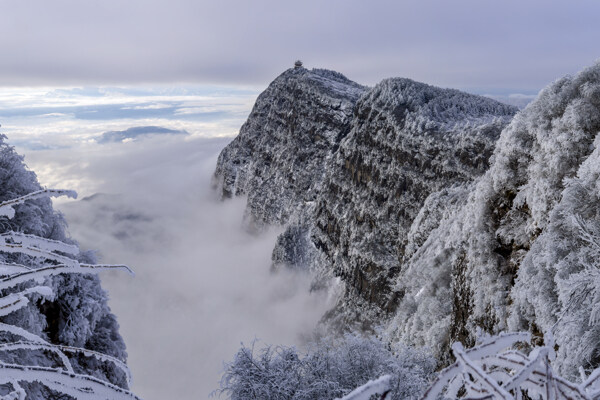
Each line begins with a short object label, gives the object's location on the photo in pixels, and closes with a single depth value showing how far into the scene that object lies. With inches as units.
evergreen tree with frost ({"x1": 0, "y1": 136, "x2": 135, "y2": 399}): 329.0
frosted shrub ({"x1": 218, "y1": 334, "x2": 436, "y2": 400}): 350.9
